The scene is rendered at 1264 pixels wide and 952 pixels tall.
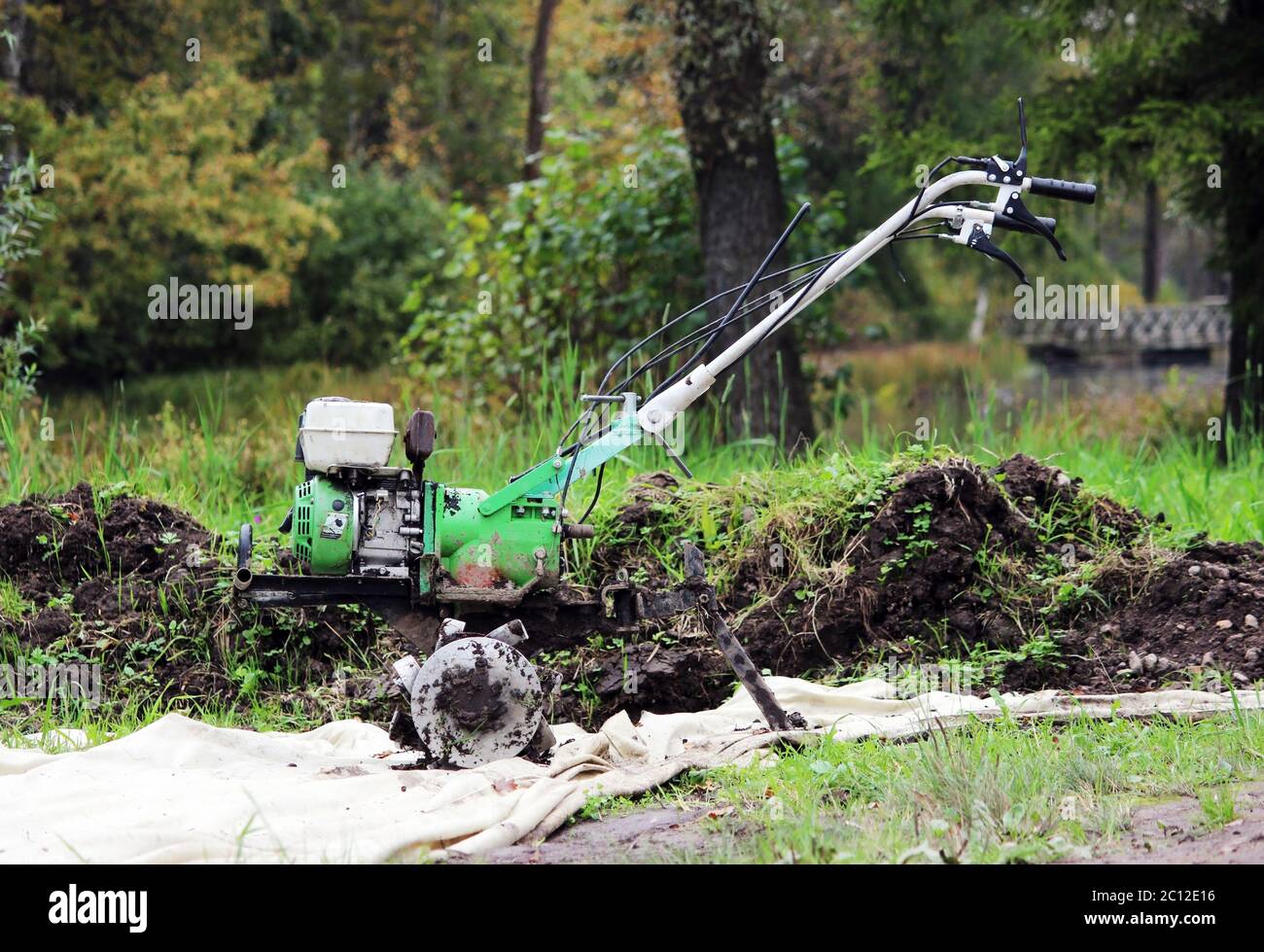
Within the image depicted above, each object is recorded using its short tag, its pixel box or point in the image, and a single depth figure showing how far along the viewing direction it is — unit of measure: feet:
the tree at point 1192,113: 61.62
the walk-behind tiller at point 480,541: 29.76
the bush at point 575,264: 69.46
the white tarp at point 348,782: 24.25
